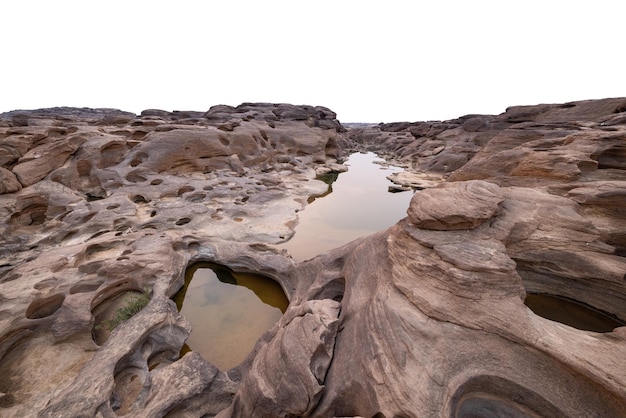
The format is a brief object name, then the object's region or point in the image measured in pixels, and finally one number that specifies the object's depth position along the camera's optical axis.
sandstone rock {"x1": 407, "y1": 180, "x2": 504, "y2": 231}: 5.17
